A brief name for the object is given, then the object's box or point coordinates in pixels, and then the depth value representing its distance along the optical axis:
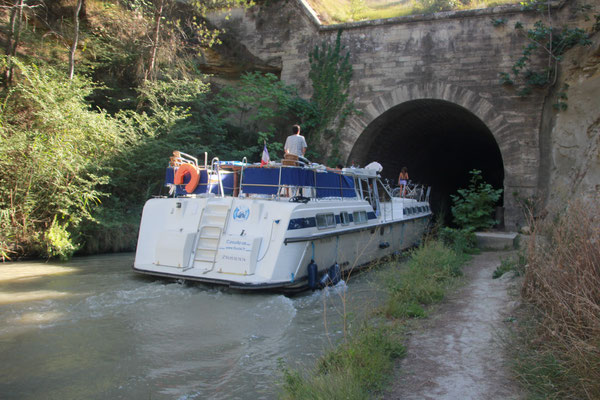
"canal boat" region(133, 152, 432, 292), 7.21
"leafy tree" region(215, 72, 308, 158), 15.95
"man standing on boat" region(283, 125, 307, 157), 9.22
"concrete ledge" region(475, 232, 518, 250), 11.77
